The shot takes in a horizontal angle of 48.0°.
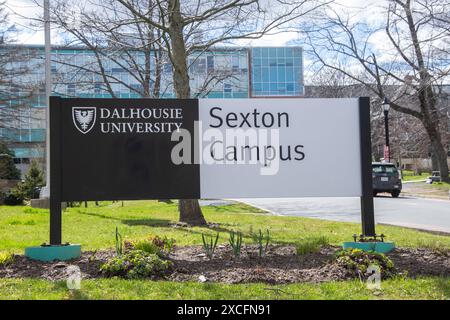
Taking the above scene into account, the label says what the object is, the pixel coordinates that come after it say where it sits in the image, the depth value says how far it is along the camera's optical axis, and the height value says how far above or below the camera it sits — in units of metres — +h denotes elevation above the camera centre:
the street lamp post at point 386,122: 26.90 +2.67
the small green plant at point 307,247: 7.01 -1.06
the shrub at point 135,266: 5.53 -1.02
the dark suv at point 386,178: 26.14 -0.43
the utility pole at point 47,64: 15.77 +3.88
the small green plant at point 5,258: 6.19 -1.01
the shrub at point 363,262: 5.55 -1.03
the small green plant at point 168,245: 7.04 -1.00
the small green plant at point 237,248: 6.47 -0.97
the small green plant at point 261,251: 6.48 -1.07
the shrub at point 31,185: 26.16 -0.45
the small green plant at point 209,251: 6.56 -1.02
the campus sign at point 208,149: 6.99 +0.35
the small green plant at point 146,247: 6.43 -0.93
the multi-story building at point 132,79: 19.92 +5.52
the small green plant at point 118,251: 6.20 -0.94
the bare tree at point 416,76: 22.09 +5.17
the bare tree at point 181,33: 11.55 +3.37
